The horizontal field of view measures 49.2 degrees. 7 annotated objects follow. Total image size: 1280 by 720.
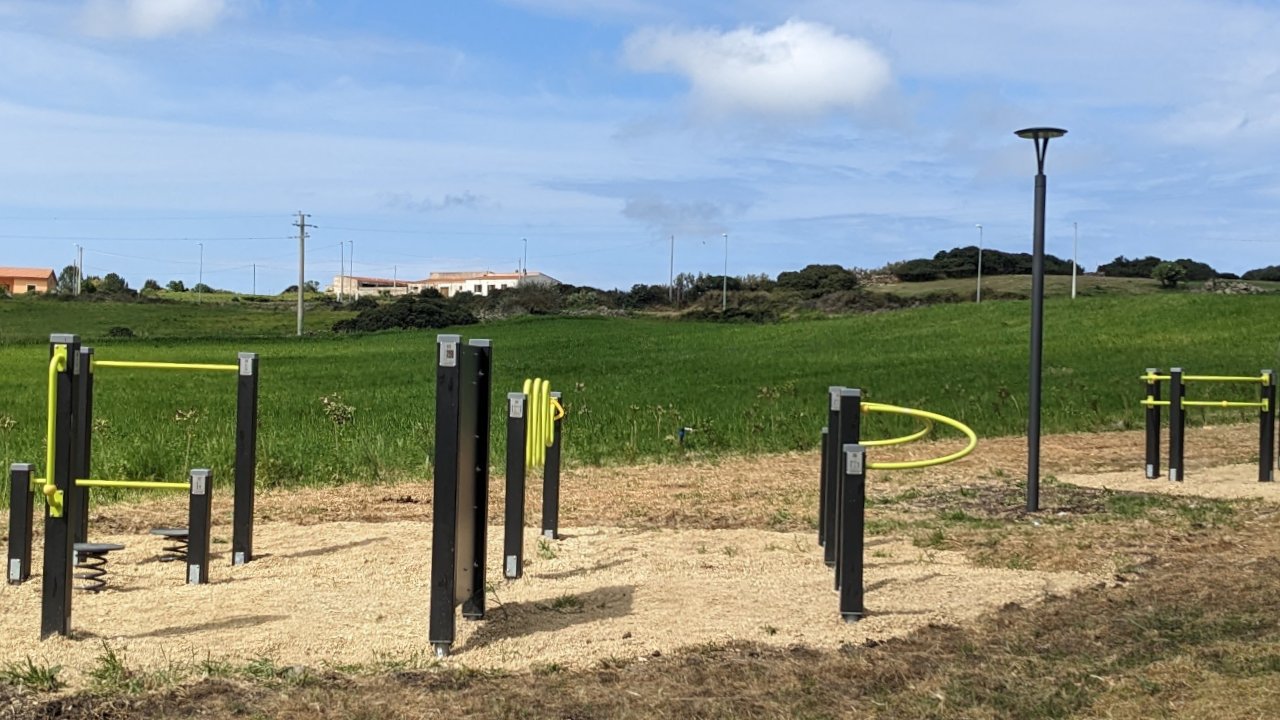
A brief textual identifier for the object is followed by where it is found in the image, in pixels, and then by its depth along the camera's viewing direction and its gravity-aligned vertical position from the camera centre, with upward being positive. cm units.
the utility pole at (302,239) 6725 +519
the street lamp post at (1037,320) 996 +35
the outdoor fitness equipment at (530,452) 752 -59
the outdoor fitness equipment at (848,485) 615 -58
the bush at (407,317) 7000 +167
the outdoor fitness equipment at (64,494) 575 -74
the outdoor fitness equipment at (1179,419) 1227 -40
